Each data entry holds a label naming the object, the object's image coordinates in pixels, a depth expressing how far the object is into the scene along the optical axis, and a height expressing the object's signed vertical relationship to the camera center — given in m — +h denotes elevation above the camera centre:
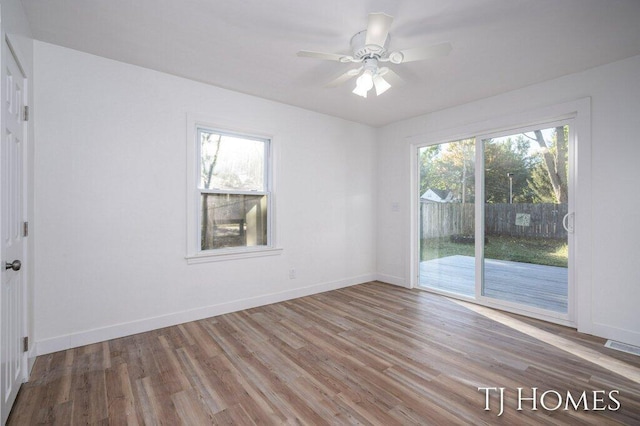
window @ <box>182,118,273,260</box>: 3.44 +0.22
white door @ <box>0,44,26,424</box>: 1.67 -0.14
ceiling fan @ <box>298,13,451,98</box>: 1.96 +1.20
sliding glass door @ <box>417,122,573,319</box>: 3.36 -0.07
